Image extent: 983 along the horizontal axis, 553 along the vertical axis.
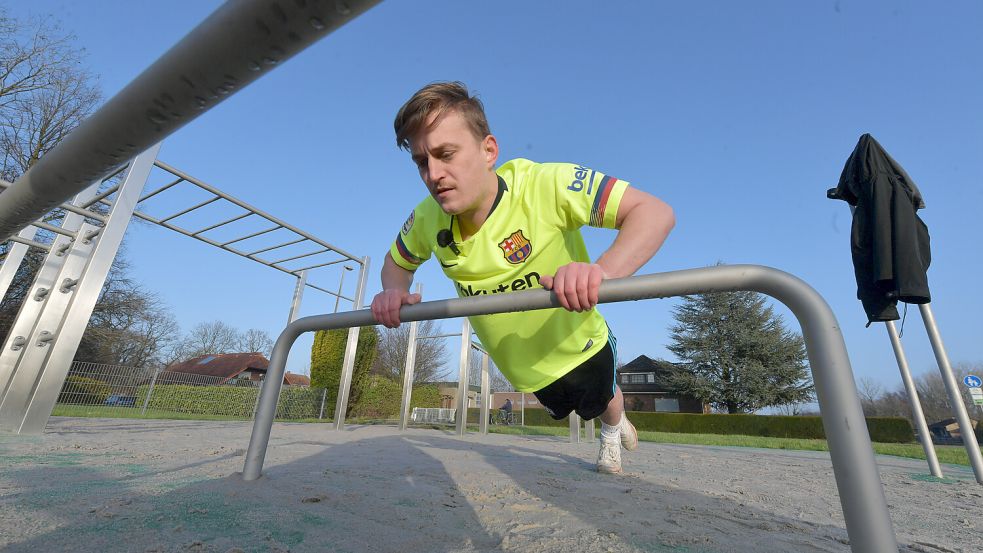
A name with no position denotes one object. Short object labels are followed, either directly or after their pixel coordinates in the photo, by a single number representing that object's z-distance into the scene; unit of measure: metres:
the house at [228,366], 28.19
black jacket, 2.47
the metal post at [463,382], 7.23
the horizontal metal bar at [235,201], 4.35
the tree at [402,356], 19.91
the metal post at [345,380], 6.22
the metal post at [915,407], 3.13
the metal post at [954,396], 2.77
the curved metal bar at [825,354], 0.69
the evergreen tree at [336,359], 10.00
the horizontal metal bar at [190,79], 0.25
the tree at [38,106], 8.55
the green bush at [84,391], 6.85
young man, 1.46
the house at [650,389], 23.19
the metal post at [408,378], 7.32
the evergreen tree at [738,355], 20.45
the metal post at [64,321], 3.39
